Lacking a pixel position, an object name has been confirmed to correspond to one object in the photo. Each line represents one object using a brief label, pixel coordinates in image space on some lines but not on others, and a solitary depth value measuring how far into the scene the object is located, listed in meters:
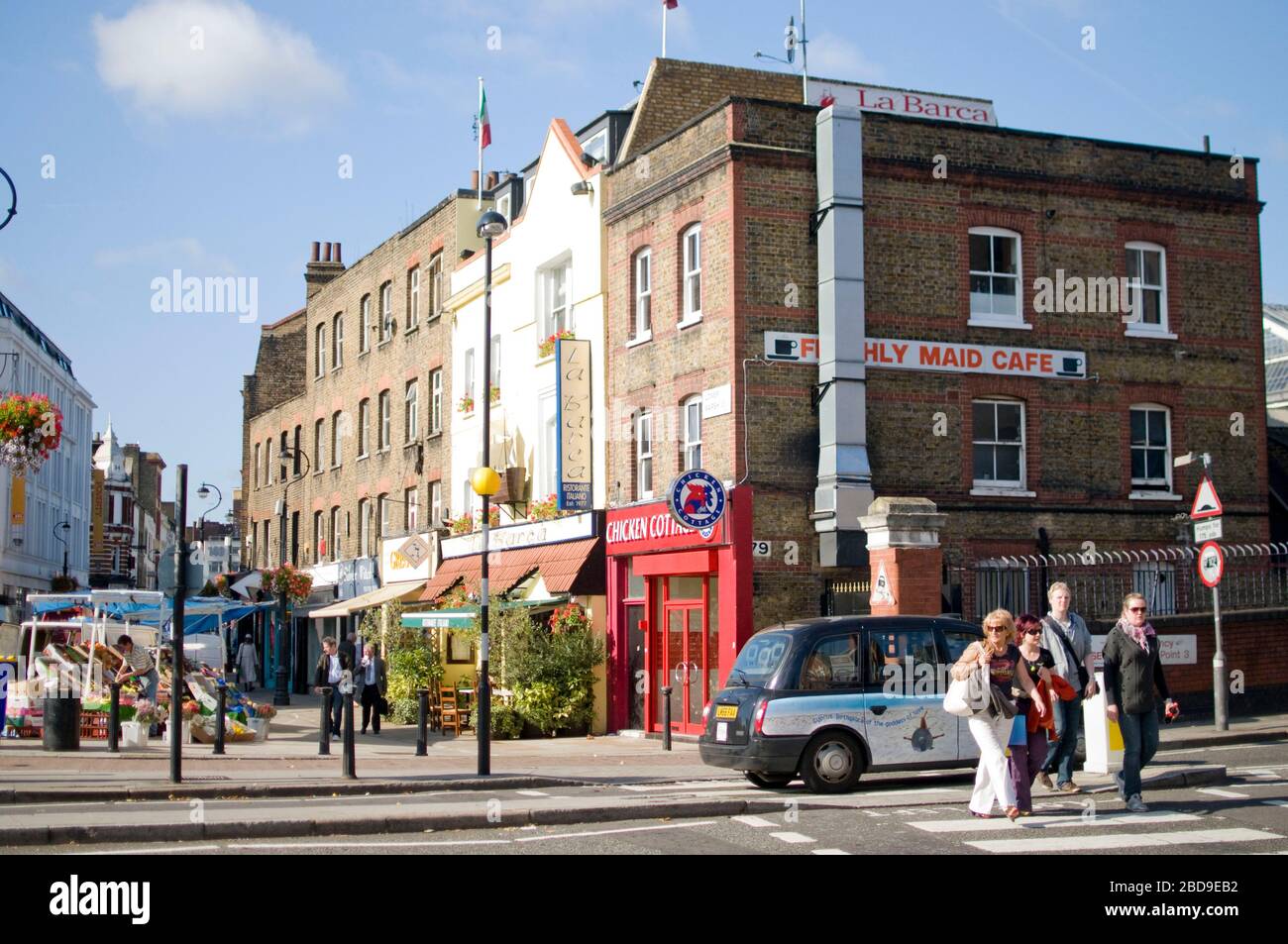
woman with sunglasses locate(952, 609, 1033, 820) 12.28
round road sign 20.58
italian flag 35.44
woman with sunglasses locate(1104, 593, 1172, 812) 12.88
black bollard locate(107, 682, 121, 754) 21.38
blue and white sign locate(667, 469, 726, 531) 23.22
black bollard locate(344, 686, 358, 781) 17.64
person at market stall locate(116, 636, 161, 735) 24.50
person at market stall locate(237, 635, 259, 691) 46.66
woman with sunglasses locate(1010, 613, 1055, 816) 12.41
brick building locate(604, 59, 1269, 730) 23.95
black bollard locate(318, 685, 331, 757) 21.69
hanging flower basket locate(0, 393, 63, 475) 19.45
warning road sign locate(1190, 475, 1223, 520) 21.14
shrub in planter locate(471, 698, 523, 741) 26.67
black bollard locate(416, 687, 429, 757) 21.35
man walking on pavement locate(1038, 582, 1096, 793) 14.16
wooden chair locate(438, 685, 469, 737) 28.24
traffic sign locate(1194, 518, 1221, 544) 21.11
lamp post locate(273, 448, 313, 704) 40.00
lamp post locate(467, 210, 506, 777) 18.12
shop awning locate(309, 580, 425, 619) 33.97
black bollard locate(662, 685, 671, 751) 22.73
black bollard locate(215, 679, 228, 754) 21.80
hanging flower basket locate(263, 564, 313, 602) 42.22
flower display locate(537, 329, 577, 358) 30.61
